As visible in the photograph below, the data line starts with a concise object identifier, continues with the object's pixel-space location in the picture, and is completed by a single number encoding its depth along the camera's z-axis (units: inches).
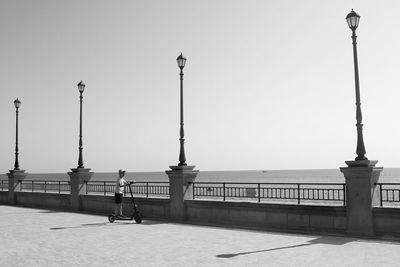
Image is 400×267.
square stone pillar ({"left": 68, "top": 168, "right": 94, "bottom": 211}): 934.4
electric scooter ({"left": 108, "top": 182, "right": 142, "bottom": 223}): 684.1
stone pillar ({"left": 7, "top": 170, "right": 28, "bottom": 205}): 1172.5
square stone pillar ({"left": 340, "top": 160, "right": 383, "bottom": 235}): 515.2
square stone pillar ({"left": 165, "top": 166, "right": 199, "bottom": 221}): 716.0
